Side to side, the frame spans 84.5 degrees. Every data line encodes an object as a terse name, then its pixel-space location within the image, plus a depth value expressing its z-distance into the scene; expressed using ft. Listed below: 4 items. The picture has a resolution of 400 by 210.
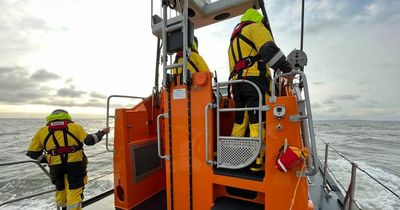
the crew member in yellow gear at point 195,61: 10.23
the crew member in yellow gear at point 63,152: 10.20
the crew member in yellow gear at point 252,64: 7.10
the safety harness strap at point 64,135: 10.19
